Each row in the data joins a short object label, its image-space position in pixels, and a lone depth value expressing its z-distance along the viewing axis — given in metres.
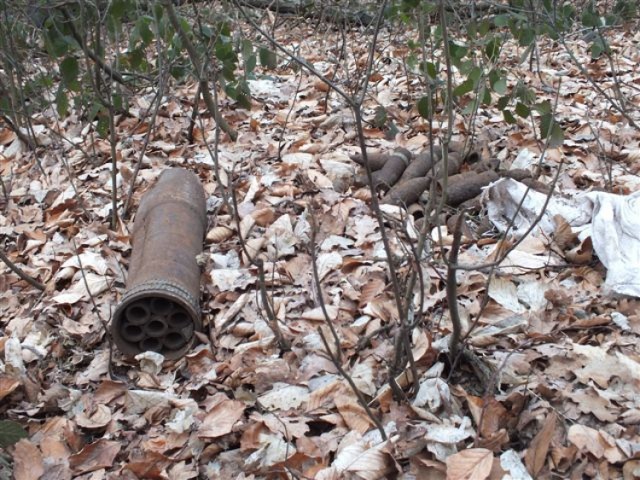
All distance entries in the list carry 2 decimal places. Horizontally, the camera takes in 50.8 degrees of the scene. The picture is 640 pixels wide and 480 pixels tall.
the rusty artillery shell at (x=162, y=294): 2.87
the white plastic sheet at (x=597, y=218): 2.98
